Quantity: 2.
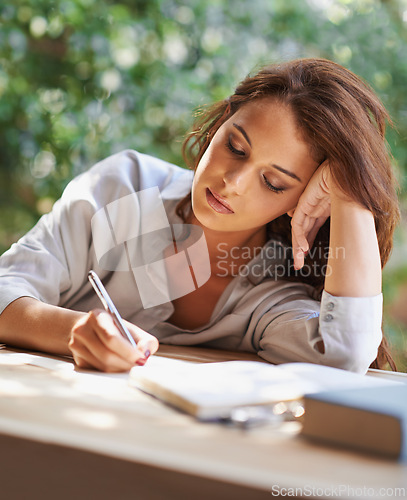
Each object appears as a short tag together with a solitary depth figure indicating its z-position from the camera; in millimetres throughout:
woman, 1212
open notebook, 755
